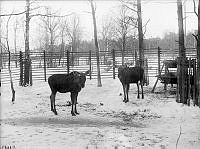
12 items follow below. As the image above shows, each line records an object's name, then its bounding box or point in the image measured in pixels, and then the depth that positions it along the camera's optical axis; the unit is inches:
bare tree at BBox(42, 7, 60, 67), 1610.0
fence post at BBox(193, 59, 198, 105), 445.4
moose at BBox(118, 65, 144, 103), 511.8
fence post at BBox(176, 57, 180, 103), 468.1
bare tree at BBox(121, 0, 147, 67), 650.8
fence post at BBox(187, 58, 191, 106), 454.5
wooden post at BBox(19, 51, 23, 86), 721.0
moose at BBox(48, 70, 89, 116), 416.2
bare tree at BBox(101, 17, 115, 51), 1489.1
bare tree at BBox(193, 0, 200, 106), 429.0
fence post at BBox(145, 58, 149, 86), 679.7
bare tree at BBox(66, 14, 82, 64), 1872.5
